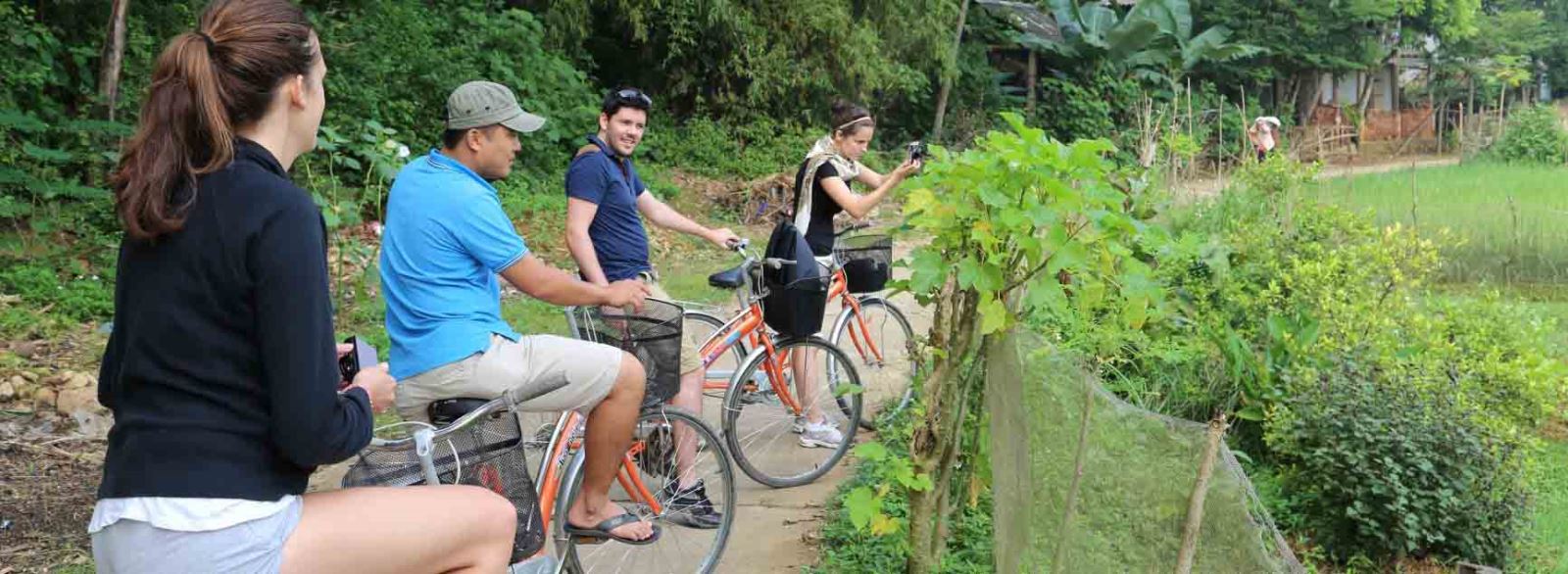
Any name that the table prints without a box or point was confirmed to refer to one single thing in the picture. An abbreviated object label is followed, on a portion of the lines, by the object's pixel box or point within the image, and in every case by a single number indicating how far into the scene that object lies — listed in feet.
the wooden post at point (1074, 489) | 9.74
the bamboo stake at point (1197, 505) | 8.89
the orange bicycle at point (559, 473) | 10.19
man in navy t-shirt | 16.40
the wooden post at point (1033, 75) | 85.09
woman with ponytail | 6.96
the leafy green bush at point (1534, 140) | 77.56
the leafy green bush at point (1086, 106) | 79.92
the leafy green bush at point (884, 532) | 13.28
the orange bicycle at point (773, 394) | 17.75
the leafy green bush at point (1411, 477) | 14.82
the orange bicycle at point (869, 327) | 21.06
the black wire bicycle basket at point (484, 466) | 9.97
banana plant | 82.38
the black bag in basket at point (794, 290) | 17.83
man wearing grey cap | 11.69
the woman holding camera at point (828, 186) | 19.61
